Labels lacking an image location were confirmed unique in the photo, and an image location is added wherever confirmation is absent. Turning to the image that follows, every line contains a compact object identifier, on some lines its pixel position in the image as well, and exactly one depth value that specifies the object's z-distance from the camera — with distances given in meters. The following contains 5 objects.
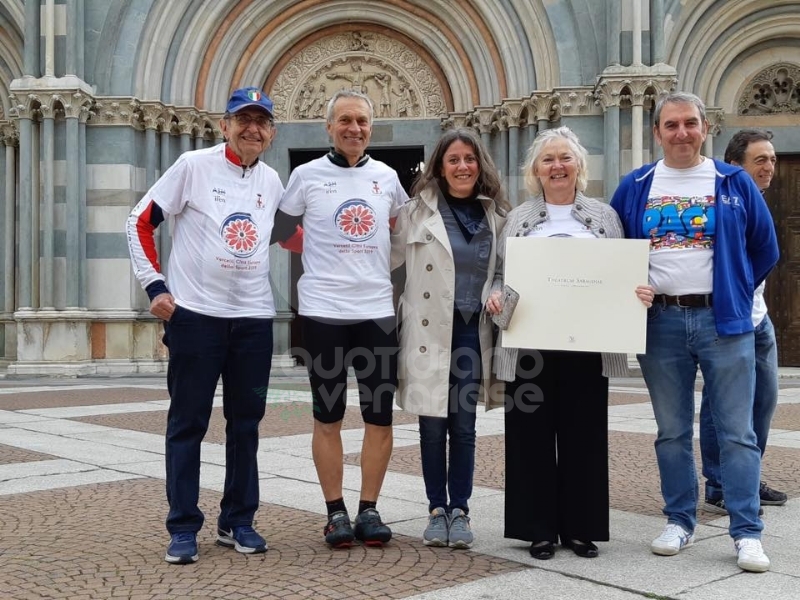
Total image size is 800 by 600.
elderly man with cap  4.02
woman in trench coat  4.19
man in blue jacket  3.97
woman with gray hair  4.04
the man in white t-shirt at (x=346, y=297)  4.14
